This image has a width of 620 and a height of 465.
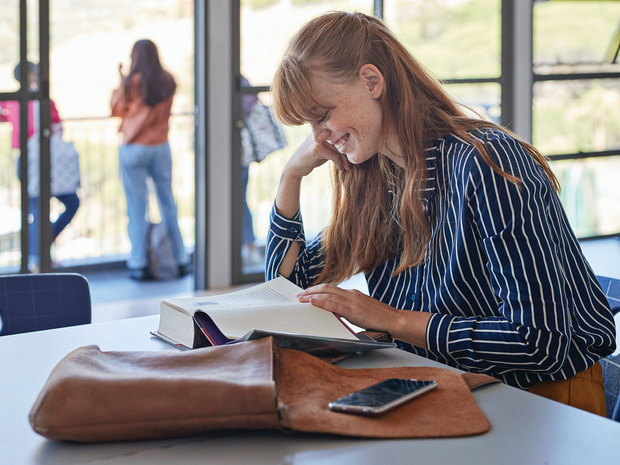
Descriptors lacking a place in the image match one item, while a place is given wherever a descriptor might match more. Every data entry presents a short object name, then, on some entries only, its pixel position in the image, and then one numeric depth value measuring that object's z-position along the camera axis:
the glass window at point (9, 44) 3.59
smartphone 0.90
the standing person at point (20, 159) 3.63
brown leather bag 0.84
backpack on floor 4.48
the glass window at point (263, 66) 4.29
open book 1.12
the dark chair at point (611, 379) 1.39
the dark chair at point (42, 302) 1.65
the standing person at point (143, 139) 4.21
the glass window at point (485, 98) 5.13
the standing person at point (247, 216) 4.26
